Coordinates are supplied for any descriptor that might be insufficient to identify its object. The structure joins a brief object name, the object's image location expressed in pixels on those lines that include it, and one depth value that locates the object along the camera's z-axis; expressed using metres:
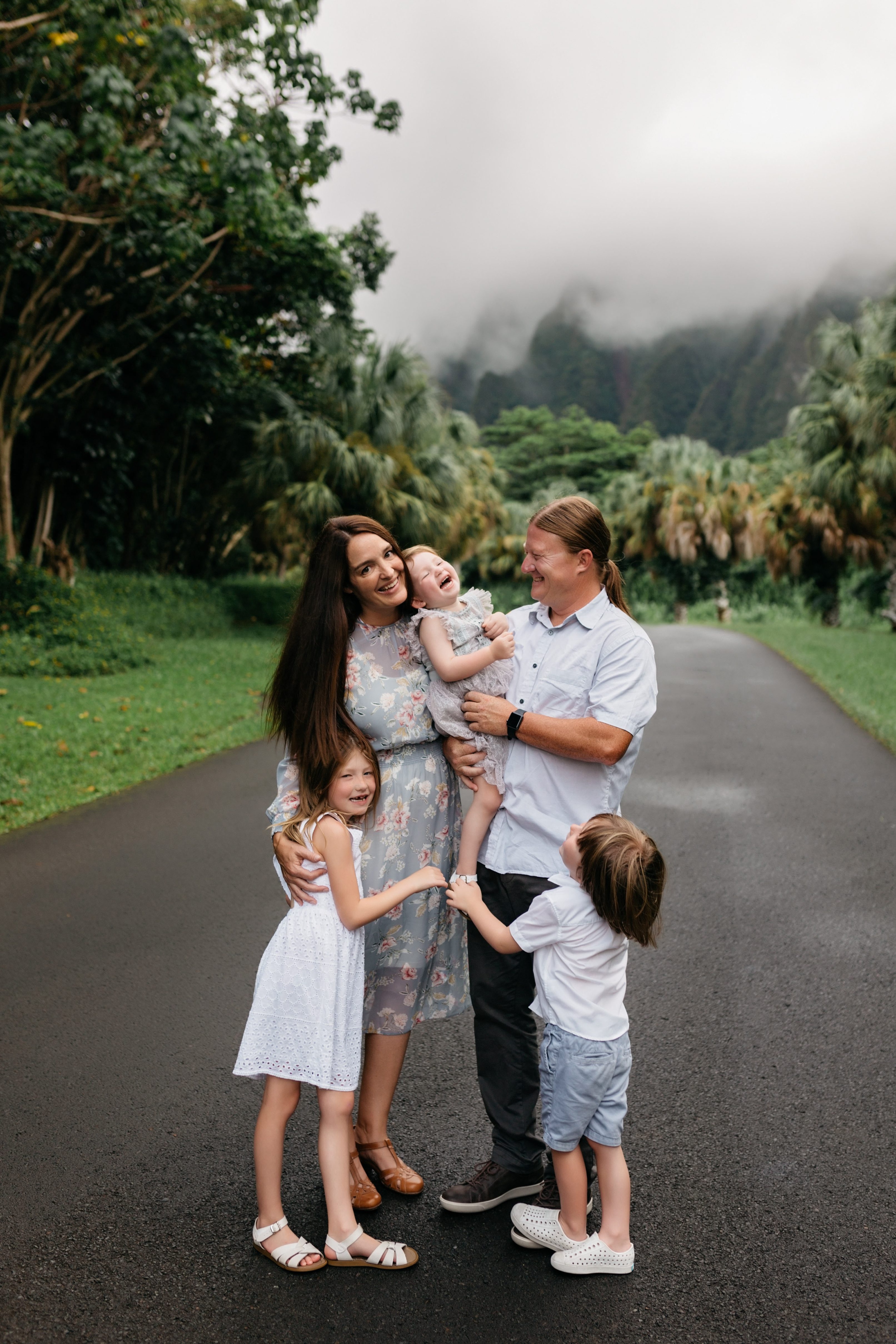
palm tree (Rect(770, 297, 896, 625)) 22.64
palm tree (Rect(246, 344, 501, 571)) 21.59
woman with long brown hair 2.70
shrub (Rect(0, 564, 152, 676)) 14.12
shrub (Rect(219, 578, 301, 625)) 24.38
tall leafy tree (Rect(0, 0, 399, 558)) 11.52
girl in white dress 2.48
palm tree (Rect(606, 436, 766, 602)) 40.75
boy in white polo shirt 2.44
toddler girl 2.65
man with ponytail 2.55
